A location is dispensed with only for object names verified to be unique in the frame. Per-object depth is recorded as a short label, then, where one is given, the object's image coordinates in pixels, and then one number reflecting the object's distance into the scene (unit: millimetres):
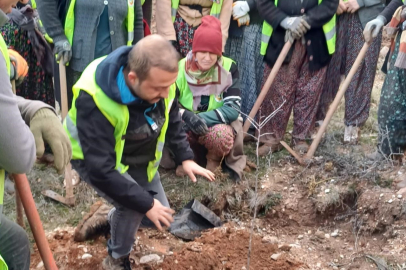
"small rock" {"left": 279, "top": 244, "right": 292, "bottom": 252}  3604
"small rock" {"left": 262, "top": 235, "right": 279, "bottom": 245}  3727
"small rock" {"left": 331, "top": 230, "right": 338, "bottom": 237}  3908
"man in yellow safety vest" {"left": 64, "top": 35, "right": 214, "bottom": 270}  2486
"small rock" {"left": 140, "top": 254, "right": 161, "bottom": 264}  3418
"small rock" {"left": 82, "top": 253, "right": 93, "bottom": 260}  3390
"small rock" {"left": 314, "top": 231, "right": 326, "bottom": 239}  3868
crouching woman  4160
